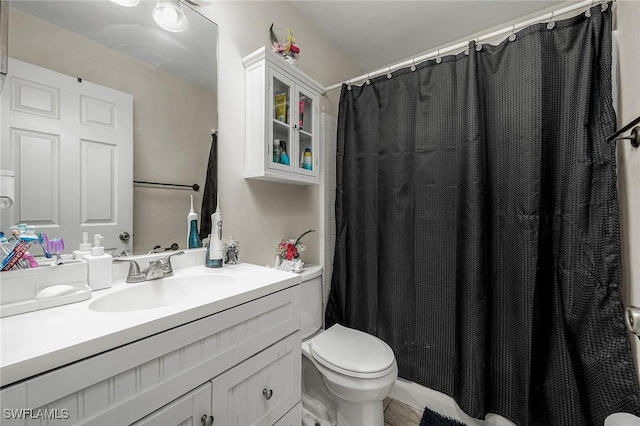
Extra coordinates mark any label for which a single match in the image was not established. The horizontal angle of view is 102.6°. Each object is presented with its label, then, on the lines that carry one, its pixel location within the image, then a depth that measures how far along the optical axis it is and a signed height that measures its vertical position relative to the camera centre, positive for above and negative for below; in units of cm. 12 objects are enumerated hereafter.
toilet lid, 114 -68
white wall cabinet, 126 +49
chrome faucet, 90 -22
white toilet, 112 -73
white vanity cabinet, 46 -38
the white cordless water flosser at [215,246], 111 -15
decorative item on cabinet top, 140 +89
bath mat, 132 -109
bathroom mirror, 79 +48
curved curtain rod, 105 +85
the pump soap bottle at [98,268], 79 -18
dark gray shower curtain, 102 -8
